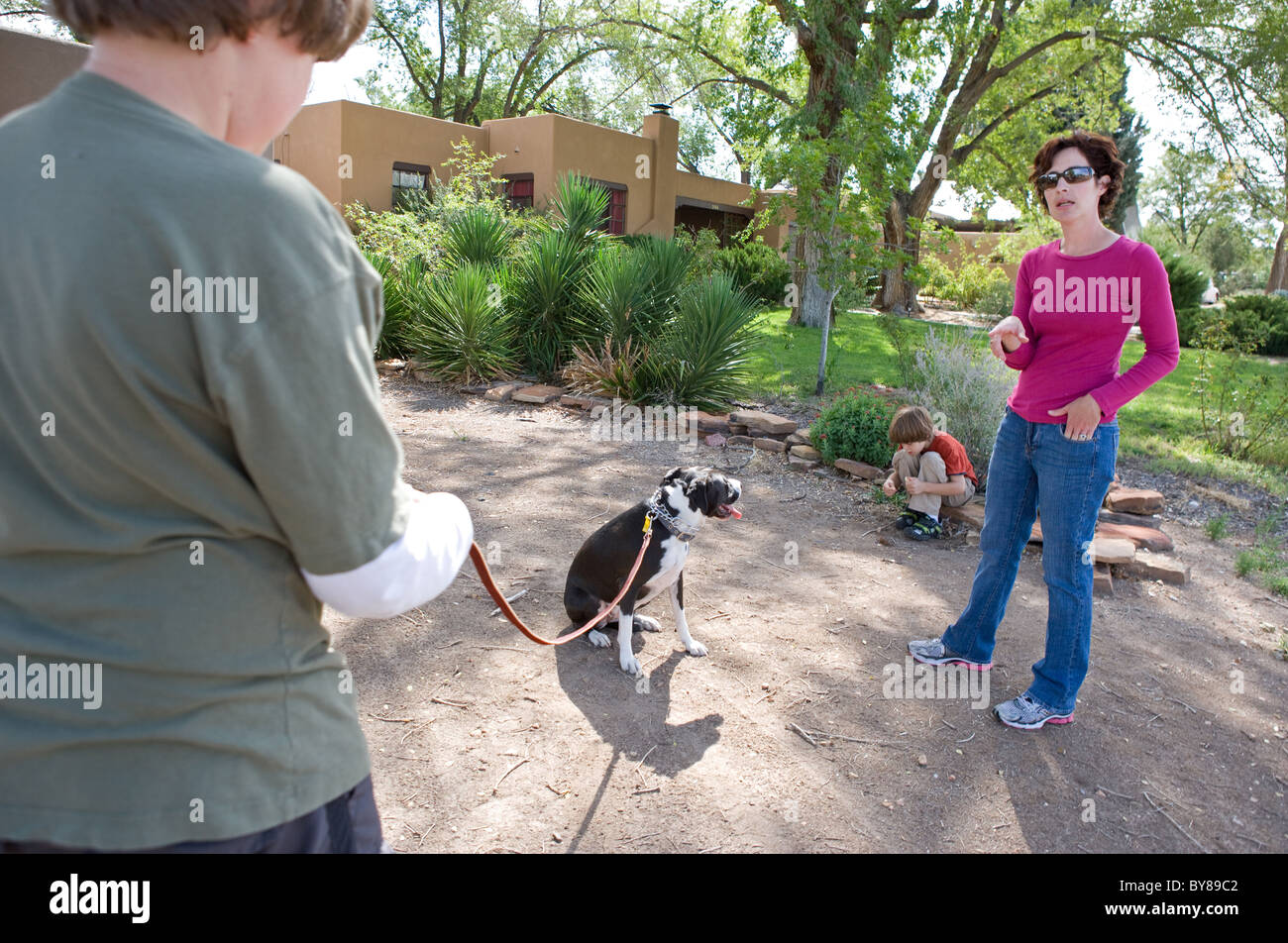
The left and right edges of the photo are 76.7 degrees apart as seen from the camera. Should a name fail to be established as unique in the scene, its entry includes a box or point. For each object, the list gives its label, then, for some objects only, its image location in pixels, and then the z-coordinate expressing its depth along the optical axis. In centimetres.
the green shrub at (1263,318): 1836
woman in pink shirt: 310
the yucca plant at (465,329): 965
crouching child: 576
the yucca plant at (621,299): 949
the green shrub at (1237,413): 830
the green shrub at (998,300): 2147
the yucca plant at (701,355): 891
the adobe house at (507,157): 1750
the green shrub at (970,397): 704
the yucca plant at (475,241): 1131
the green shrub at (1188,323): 1895
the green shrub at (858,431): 705
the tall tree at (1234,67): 1642
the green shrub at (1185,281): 2180
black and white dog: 372
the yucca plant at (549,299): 1020
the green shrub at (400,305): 1027
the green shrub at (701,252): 1099
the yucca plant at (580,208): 1087
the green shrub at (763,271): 1220
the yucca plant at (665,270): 998
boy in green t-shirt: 86
